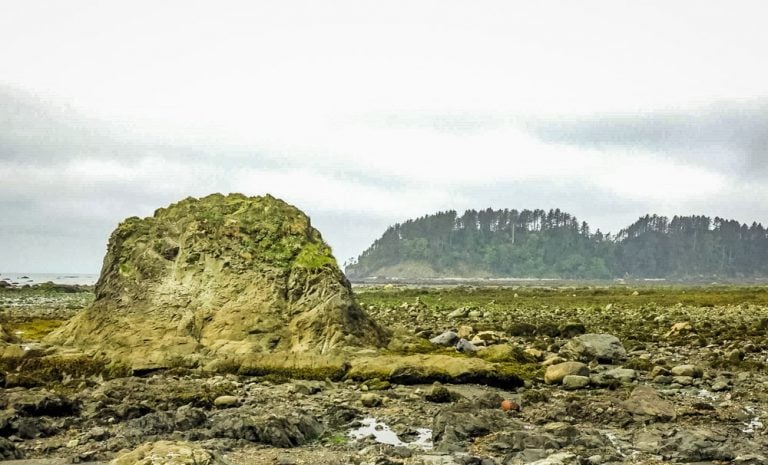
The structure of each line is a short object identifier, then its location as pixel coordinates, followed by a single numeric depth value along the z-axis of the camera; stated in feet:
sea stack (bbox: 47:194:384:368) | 70.79
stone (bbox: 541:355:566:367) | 68.18
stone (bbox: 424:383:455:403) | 51.62
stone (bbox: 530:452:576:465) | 32.53
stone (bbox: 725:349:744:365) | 68.44
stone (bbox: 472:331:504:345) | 89.86
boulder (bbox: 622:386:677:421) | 45.03
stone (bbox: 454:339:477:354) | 77.70
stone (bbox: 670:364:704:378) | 61.05
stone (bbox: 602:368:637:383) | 59.77
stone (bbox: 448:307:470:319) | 140.08
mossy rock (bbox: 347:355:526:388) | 58.75
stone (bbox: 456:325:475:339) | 94.25
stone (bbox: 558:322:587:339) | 97.04
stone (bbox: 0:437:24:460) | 35.58
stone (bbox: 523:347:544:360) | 74.43
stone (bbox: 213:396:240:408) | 49.57
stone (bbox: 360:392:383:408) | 50.29
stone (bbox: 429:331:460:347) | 82.03
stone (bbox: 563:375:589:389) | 57.52
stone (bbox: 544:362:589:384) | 59.82
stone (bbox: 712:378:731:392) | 55.31
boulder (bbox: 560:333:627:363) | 73.00
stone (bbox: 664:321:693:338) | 93.81
